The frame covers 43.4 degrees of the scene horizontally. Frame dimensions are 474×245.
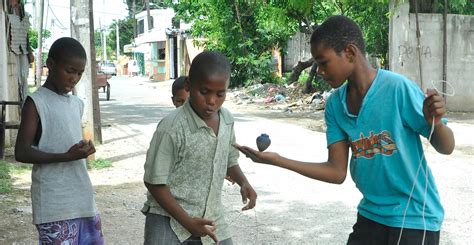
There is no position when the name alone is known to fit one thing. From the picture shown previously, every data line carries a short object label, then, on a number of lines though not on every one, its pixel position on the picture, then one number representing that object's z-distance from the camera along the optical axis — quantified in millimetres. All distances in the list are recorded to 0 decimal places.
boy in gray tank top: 2744
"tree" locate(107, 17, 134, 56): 74688
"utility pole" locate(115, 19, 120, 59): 68375
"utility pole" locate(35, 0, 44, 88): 18125
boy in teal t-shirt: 2393
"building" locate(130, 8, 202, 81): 37156
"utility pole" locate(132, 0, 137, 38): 66438
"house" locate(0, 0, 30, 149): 9297
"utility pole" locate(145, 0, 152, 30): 53412
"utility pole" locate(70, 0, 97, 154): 7766
